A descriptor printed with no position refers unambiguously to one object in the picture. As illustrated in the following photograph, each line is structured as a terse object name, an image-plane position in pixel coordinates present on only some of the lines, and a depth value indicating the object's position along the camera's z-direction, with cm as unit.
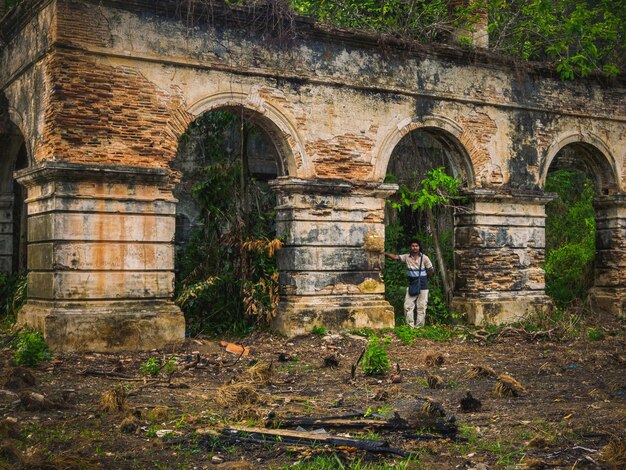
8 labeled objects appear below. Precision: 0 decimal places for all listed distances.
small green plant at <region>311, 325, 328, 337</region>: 1150
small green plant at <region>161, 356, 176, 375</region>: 892
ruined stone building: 1012
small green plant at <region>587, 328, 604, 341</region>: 1197
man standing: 1291
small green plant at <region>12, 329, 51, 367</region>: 884
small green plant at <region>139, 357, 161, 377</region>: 878
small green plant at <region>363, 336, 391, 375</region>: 884
